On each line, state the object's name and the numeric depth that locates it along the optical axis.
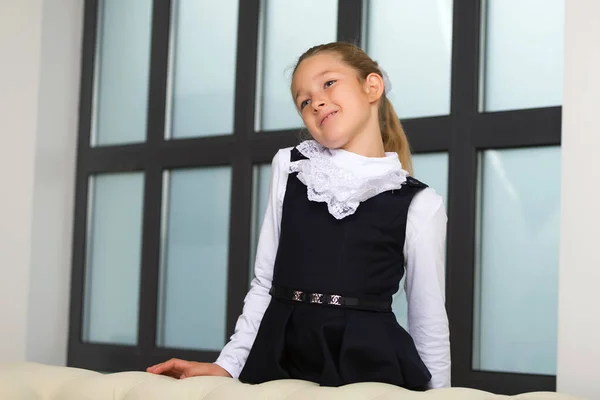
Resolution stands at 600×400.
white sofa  2.01
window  3.35
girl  2.50
